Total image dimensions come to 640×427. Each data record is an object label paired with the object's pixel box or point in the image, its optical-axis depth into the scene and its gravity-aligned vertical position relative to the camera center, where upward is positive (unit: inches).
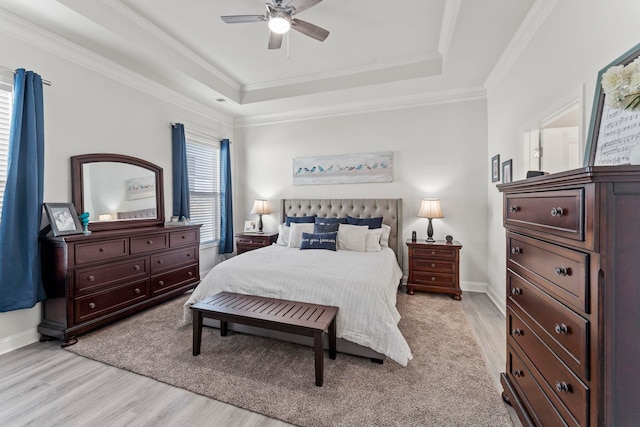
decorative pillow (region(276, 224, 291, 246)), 169.0 -15.3
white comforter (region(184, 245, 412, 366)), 86.4 -27.0
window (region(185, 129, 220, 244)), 180.2 +19.9
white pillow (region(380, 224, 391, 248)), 159.3 -15.8
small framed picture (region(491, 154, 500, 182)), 136.5 +20.7
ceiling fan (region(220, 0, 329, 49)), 89.4 +65.0
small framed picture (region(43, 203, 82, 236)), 102.7 -1.9
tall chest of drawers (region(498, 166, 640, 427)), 34.3 -12.4
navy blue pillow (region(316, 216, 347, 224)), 167.9 -6.3
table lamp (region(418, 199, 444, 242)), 152.9 -0.8
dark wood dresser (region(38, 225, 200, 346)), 100.7 -26.1
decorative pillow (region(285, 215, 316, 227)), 178.7 -5.3
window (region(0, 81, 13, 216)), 97.0 +31.4
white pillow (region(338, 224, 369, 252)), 147.2 -14.8
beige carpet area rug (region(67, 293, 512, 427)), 67.5 -48.7
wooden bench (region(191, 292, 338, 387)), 76.8 -31.8
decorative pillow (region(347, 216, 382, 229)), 161.9 -6.4
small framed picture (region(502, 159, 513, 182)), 120.7 +16.8
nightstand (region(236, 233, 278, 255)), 182.5 -19.5
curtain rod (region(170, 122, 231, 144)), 162.5 +52.0
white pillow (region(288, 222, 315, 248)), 159.9 -11.9
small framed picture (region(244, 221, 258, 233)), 197.3 -11.1
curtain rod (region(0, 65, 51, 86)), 94.7 +49.9
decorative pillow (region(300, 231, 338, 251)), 147.5 -16.2
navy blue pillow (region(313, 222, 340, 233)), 157.2 -9.4
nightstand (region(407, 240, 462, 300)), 146.6 -31.3
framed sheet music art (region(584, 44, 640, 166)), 38.3 +16.3
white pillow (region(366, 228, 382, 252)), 147.6 -16.6
